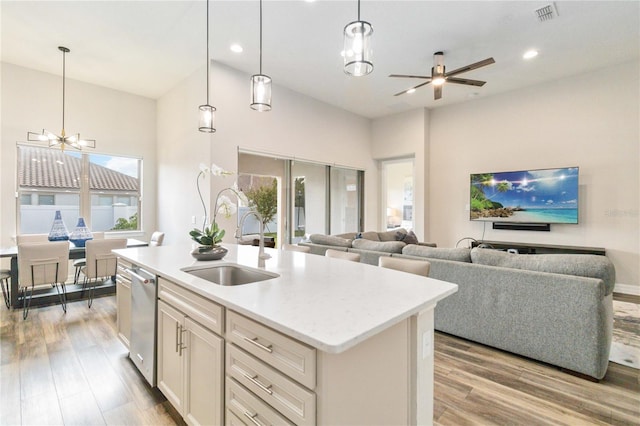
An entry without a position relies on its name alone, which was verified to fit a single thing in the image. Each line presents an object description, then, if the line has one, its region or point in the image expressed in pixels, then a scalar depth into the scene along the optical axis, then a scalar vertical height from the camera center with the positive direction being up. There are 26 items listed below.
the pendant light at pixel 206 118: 2.93 +0.95
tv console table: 4.58 -0.57
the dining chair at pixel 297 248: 3.30 -0.39
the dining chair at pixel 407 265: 2.17 -0.39
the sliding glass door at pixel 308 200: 5.84 +0.29
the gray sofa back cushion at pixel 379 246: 3.36 -0.38
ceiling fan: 3.98 +1.85
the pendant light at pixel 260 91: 2.39 +1.01
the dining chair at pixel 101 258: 3.87 -0.60
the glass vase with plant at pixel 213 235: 2.23 -0.17
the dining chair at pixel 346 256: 2.60 -0.38
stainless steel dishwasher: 1.99 -0.78
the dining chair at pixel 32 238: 4.23 -0.36
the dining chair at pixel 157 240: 4.54 -0.41
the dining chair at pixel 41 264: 3.42 -0.60
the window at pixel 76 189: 4.72 +0.43
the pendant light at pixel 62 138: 4.25 +1.14
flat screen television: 4.88 +0.32
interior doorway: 7.00 +0.52
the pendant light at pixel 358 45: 1.86 +1.08
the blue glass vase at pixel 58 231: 4.12 -0.25
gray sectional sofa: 2.18 -0.74
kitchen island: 1.00 -0.54
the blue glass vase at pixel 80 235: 4.19 -0.31
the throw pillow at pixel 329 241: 3.97 -0.37
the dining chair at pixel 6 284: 3.58 -0.92
